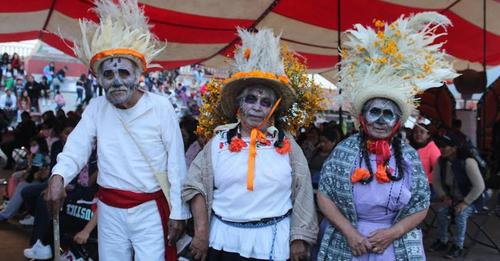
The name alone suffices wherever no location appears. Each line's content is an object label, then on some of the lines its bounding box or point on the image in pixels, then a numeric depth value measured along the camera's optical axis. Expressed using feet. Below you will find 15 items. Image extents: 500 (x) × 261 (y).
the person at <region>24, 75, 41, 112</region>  71.07
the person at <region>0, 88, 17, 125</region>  64.07
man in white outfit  9.43
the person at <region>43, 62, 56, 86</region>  83.71
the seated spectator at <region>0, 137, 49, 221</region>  19.81
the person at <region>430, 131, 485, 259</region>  17.08
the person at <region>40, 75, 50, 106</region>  75.60
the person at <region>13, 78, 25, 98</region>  72.35
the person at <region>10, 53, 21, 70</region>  81.29
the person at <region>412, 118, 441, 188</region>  20.70
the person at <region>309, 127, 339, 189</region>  19.69
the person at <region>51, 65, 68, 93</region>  83.15
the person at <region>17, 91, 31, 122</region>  69.86
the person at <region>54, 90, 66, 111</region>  70.79
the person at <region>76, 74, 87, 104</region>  74.18
